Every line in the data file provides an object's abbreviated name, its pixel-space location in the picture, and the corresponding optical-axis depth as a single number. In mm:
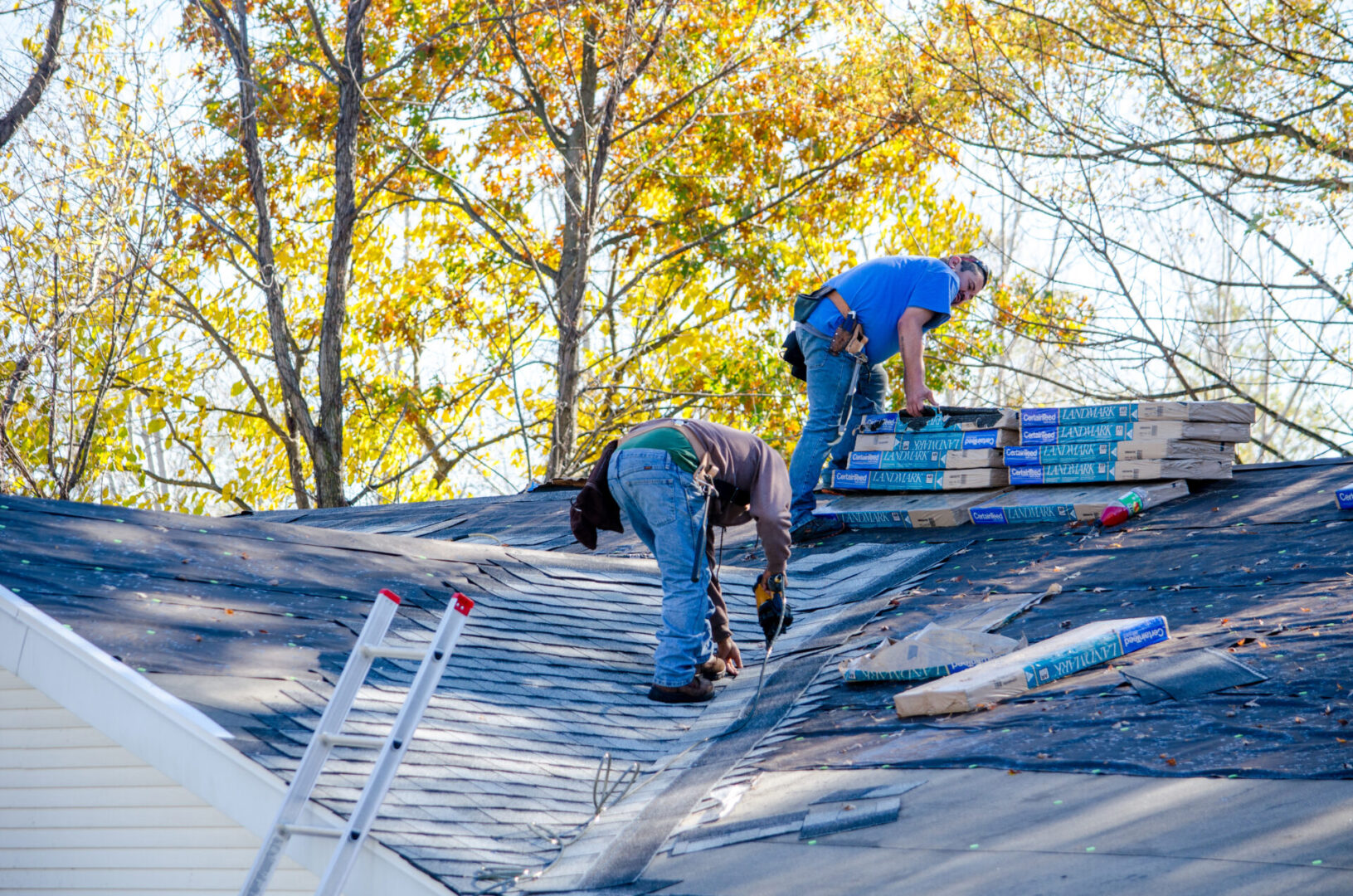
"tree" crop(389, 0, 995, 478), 37687
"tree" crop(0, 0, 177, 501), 30094
